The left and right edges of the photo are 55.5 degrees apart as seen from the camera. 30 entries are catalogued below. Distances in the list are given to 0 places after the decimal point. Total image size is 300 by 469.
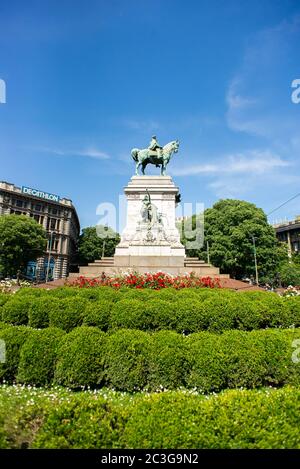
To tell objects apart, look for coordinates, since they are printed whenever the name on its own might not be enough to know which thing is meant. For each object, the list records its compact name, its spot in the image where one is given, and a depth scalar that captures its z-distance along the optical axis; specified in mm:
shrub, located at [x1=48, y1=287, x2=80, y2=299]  11543
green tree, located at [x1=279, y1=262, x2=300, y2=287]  43750
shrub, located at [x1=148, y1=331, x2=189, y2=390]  5746
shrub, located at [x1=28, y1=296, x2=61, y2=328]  8883
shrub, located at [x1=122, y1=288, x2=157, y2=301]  11322
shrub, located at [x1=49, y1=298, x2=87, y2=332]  8438
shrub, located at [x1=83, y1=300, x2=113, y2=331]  8336
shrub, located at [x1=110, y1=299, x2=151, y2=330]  8078
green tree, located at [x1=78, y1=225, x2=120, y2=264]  68250
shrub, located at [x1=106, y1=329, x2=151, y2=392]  5777
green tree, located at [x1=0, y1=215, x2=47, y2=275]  42728
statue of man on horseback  29062
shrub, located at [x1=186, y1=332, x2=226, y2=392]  5656
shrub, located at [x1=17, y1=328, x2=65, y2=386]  5902
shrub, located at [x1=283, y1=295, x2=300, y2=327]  9961
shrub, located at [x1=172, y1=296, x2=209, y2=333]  8383
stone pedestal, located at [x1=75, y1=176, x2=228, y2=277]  21877
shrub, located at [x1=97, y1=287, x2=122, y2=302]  11023
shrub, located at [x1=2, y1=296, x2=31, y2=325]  9281
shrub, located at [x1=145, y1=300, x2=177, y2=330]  8273
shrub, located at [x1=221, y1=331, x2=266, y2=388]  5746
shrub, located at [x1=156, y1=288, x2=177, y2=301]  10906
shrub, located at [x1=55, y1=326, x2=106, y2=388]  5766
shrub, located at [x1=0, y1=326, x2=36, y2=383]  6078
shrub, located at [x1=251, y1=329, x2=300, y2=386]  5875
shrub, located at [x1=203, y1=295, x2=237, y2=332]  8586
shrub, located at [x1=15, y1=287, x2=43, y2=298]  11619
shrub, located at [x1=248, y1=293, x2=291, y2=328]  9658
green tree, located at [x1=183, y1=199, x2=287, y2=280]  43031
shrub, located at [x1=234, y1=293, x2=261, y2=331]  9068
